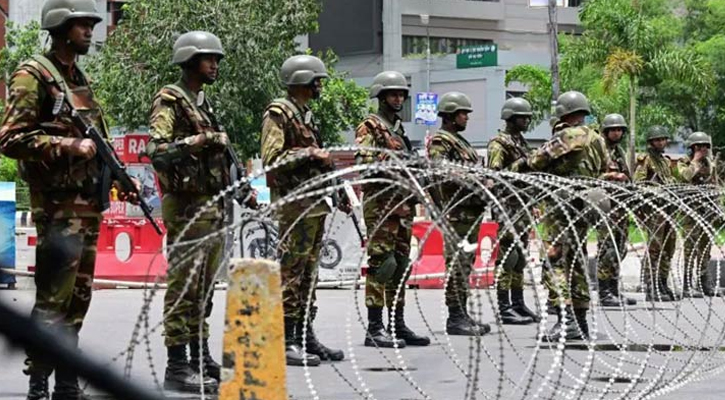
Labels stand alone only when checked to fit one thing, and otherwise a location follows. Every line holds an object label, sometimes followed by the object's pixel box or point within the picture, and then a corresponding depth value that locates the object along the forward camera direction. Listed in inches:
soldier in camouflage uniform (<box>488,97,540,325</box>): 435.5
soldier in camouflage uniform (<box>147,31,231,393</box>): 257.9
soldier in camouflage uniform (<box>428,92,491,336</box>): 396.8
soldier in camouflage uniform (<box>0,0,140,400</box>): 215.8
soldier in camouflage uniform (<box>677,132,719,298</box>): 566.6
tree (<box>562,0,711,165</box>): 1200.2
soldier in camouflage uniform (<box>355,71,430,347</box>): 353.1
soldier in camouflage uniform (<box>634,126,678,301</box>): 546.0
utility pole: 1242.6
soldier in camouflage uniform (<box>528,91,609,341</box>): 362.3
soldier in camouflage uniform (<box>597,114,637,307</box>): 463.8
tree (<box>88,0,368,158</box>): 1203.2
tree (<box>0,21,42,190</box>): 1525.6
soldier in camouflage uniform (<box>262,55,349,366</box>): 310.8
